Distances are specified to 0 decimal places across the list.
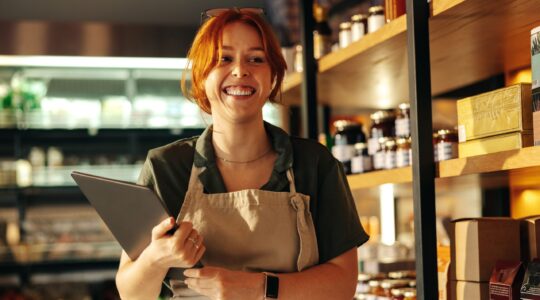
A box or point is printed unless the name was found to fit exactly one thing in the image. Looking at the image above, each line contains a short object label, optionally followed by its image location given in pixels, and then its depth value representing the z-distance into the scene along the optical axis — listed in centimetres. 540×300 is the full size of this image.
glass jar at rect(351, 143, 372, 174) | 266
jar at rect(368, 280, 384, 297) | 260
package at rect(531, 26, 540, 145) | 165
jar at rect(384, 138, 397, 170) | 242
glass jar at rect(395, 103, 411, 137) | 239
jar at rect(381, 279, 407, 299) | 249
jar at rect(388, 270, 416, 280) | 260
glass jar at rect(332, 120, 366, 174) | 284
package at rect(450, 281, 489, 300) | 188
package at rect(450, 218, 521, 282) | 188
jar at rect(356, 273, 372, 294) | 274
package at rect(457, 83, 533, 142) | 176
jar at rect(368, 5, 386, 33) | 249
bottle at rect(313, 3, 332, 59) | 308
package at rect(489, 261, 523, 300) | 176
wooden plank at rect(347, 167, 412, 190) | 226
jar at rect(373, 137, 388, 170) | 248
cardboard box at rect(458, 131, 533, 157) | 176
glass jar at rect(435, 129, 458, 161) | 204
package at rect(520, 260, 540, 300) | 165
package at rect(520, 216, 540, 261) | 185
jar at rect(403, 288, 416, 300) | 235
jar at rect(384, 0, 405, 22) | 231
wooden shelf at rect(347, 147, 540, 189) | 166
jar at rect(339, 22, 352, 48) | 278
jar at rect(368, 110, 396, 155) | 261
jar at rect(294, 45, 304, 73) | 322
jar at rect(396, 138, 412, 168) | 233
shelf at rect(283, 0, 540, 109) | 190
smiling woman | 178
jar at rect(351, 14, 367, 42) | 267
